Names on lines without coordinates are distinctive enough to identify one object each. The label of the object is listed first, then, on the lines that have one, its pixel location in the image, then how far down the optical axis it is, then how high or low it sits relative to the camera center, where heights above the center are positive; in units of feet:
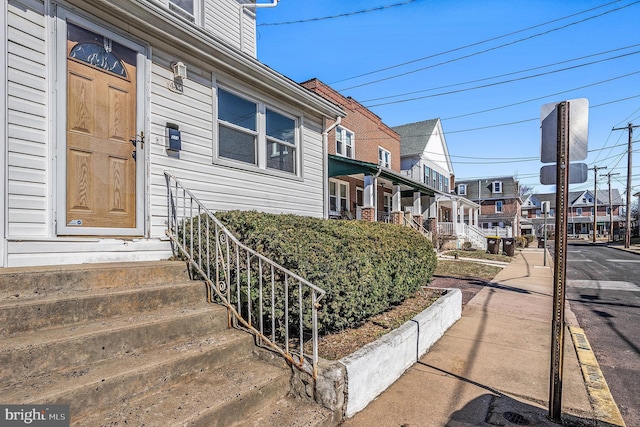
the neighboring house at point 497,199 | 140.05 +6.82
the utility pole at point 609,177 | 148.25 +16.62
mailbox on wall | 15.24 +3.40
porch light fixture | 15.69 +6.58
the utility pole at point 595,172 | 137.14 +17.35
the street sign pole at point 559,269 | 9.22 -1.40
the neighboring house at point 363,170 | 40.47 +5.33
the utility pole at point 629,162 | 91.50 +14.08
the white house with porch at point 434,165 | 74.74 +12.24
